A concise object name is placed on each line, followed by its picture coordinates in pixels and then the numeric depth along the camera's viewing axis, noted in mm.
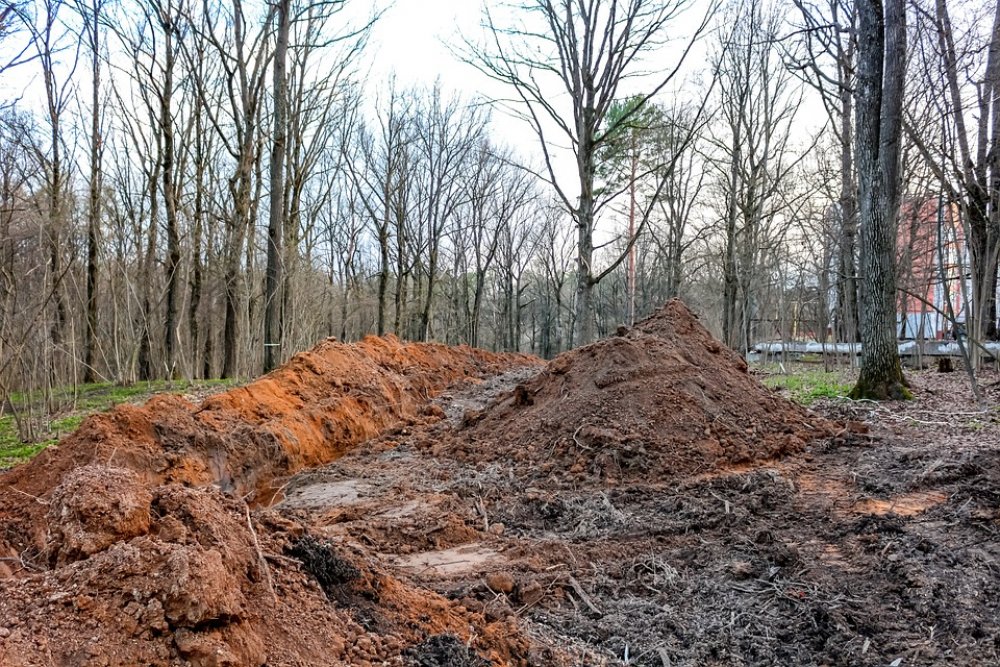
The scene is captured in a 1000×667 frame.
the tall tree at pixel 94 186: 11720
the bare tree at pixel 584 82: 12602
